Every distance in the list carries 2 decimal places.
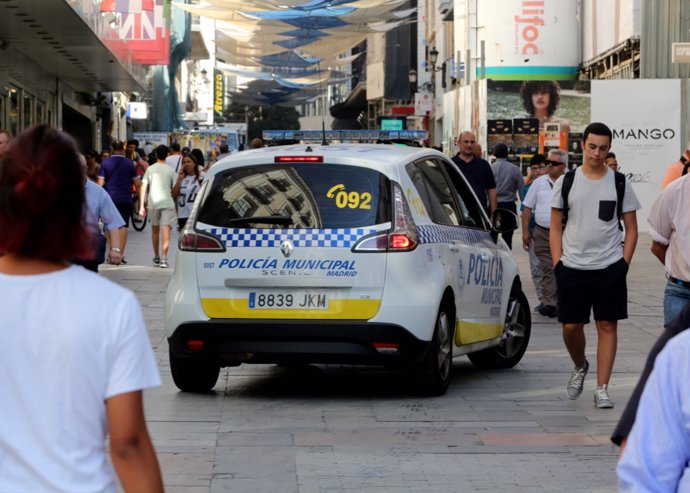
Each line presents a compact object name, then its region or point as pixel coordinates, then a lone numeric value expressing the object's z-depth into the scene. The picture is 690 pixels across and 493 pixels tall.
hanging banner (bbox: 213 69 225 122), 152.00
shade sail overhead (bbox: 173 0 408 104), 51.81
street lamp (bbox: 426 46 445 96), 66.58
